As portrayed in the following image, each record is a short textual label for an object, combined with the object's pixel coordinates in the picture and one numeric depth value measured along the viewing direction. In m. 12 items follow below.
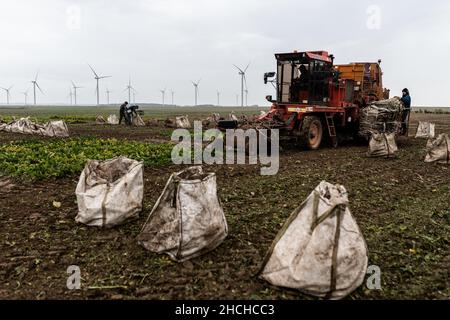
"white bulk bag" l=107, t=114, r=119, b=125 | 27.68
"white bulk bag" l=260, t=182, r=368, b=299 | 3.68
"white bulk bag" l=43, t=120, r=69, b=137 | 17.42
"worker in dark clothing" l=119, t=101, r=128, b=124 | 25.04
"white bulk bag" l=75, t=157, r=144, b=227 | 5.42
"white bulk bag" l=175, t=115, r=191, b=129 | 25.06
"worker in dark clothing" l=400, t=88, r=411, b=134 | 16.31
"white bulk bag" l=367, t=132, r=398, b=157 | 12.31
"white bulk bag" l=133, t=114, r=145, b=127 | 25.50
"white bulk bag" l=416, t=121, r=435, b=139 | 19.06
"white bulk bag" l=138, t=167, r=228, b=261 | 4.47
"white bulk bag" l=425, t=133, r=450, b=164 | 11.38
